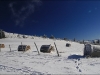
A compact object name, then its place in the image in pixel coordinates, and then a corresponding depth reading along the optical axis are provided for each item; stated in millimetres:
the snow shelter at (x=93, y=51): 8348
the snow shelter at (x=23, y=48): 13289
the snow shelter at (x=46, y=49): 12068
